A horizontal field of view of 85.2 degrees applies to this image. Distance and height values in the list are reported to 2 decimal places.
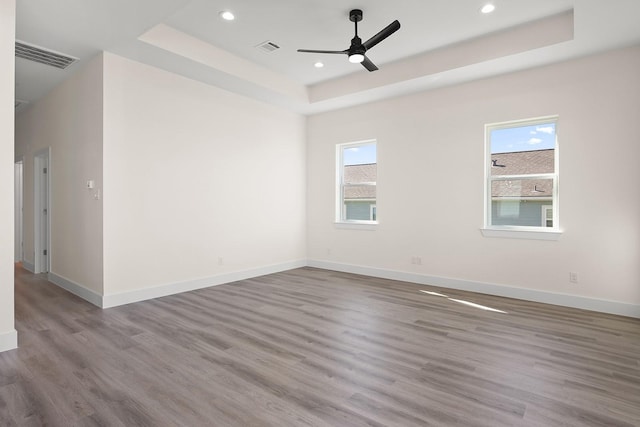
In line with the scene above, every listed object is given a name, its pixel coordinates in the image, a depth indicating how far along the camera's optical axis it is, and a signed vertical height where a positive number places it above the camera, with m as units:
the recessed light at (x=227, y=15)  3.62 +2.02
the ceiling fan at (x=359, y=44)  3.35 +1.64
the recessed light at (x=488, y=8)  3.49 +2.03
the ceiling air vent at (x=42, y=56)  3.82 +1.75
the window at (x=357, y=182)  6.07 +0.45
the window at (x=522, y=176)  4.40 +0.43
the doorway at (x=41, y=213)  5.82 -0.13
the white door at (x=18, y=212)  6.81 -0.14
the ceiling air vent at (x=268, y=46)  4.33 +2.03
